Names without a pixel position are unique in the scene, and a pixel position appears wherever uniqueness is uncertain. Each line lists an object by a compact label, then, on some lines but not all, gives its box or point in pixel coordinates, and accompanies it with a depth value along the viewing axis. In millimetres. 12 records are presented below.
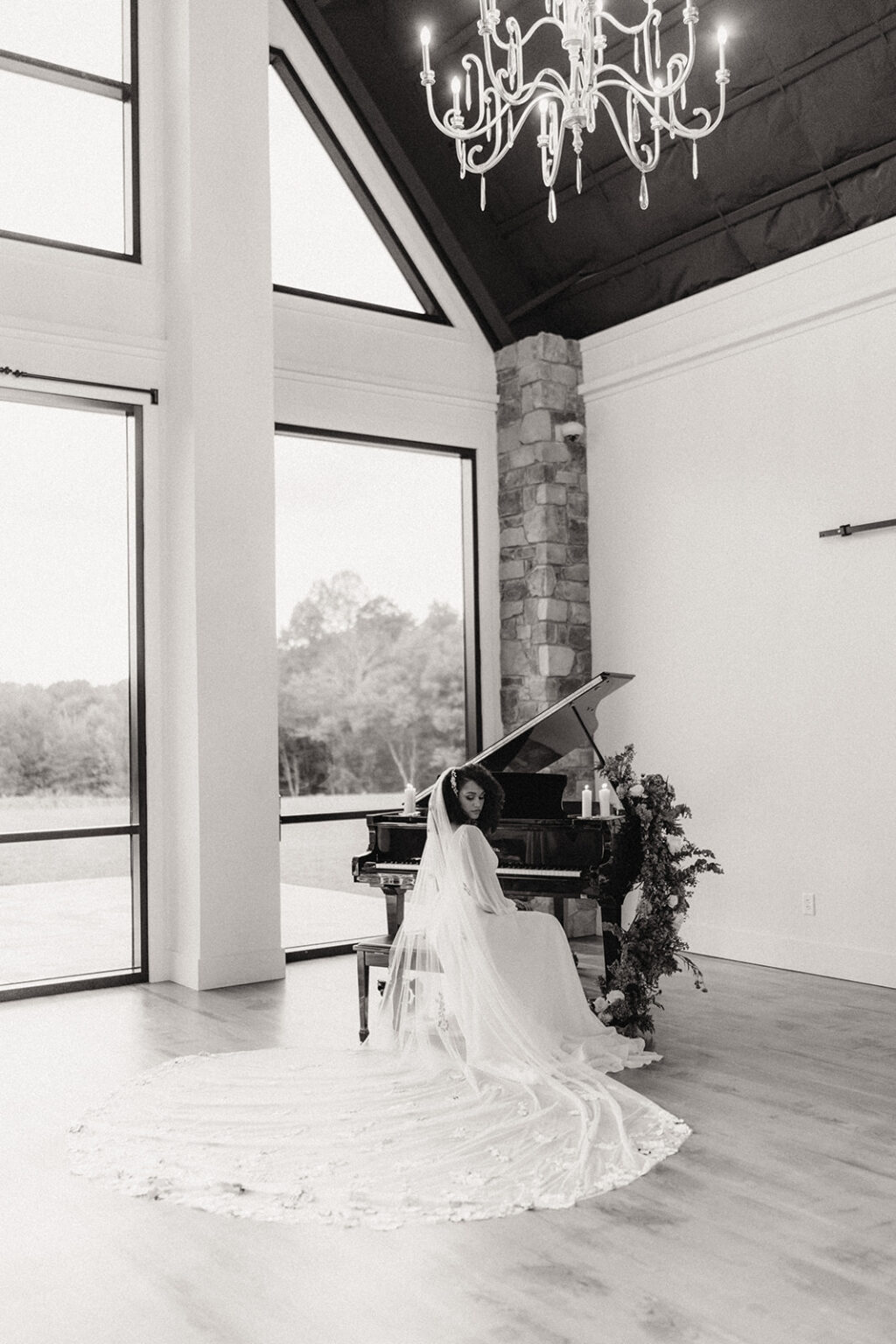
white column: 6742
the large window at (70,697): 6582
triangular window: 7824
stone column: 8133
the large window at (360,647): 7605
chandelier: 3762
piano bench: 5379
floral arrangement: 5215
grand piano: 5547
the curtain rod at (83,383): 6543
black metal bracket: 6504
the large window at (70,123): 6777
